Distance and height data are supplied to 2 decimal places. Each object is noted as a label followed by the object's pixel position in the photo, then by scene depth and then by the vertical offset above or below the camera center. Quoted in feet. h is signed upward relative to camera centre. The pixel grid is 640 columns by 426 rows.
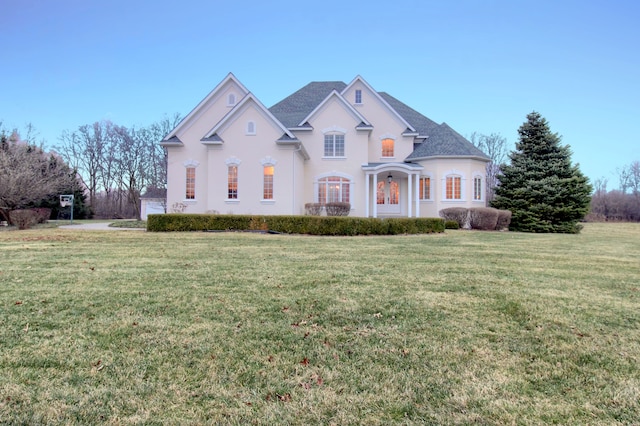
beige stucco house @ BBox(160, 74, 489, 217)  60.64 +11.32
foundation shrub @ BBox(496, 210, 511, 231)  62.08 -0.75
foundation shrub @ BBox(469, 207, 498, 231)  59.93 -0.54
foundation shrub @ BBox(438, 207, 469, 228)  62.44 +0.00
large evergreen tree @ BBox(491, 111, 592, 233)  64.08 +5.82
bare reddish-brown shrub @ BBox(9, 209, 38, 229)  54.44 -0.48
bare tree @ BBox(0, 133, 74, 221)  62.03 +7.78
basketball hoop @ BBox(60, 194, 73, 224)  86.62 +4.49
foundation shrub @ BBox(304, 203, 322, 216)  64.08 +1.33
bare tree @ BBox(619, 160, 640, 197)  162.71 +18.84
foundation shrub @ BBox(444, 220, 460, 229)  61.87 -1.66
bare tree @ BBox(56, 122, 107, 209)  132.57 +25.91
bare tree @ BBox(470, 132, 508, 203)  168.45 +35.60
